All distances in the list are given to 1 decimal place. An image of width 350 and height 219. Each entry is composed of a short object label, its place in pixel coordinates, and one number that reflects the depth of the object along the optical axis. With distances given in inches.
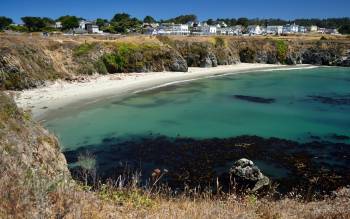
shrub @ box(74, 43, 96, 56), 2320.4
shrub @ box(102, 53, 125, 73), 2417.6
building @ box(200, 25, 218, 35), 6898.6
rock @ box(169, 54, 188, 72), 2773.1
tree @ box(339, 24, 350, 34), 6978.8
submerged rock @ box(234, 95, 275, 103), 1786.9
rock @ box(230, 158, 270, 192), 692.7
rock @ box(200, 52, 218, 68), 3225.9
